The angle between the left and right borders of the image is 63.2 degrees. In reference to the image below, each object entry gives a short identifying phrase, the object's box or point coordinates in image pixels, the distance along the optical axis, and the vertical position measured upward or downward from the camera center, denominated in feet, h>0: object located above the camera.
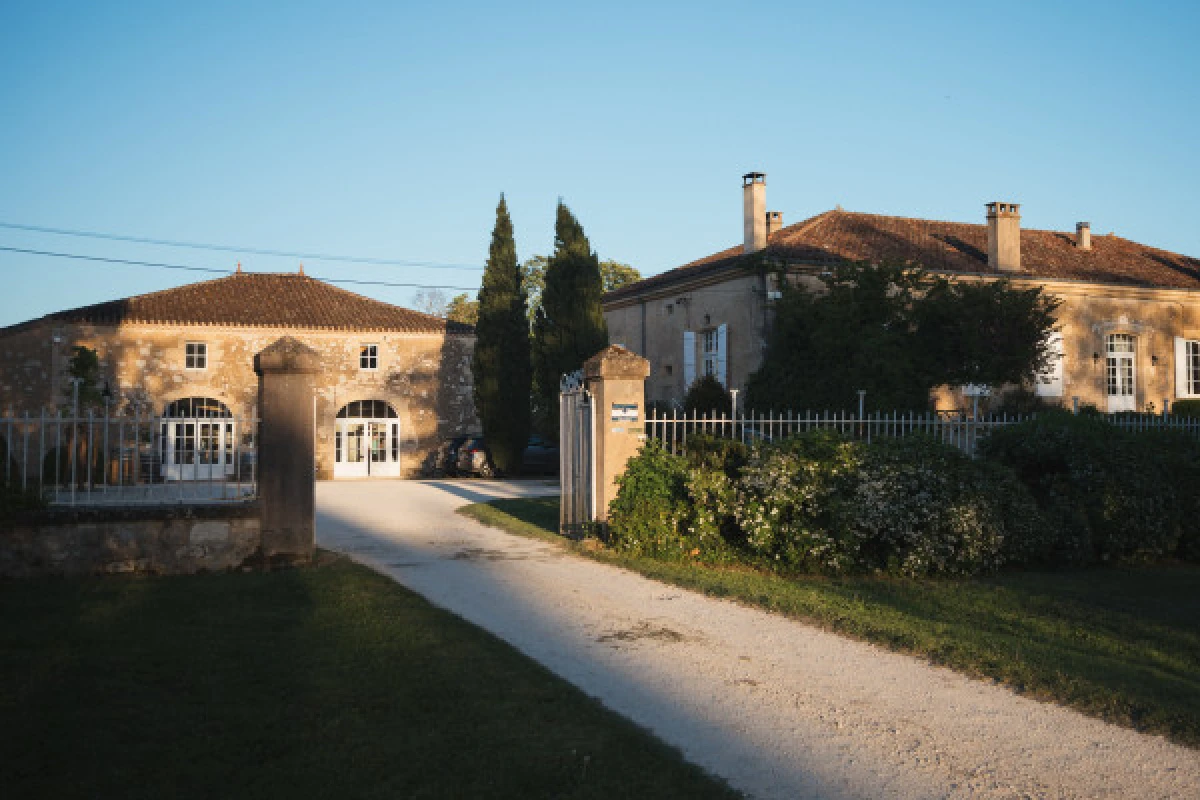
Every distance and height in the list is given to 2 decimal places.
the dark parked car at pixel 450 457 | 101.76 -2.76
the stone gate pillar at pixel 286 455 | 32.40 -0.79
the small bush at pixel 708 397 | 79.92 +2.70
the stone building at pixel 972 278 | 85.15 +12.85
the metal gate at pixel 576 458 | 40.50 -1.21
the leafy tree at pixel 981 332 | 73.46 +7.40
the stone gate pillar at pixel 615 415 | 38.99 +0.61
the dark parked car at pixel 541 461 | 103.81 -3.25
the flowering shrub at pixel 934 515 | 32.76 -2.91
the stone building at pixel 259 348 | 97.66 +7.55
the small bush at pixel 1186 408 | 73.56 +1.61
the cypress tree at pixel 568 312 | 100.58 +12.31
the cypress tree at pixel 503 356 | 102.99 +8.04
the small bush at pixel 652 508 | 36.47 -2.97
